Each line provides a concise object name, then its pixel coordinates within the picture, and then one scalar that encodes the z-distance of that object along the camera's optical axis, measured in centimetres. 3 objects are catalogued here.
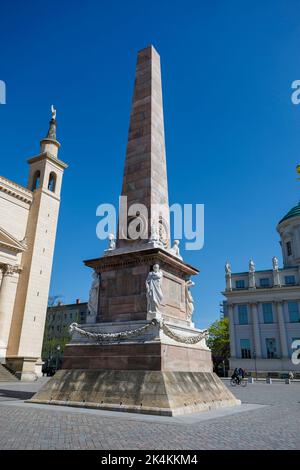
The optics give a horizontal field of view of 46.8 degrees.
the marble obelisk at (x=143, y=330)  947
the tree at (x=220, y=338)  6575
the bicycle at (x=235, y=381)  2968
